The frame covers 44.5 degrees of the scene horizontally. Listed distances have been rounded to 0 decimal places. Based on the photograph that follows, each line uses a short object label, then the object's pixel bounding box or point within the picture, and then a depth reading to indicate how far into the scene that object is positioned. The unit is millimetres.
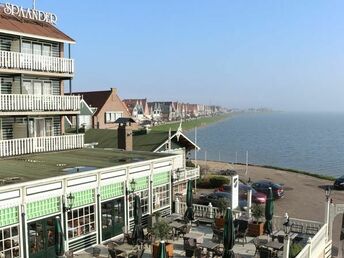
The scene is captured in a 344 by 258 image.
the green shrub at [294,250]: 16805
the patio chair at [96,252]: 17141
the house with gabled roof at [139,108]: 141375
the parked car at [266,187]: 33812
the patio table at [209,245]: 17333
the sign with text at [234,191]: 23341
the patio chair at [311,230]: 21062
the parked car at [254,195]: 31219
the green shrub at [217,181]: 39344
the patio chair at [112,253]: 16594
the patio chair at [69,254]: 16391
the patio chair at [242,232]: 19923
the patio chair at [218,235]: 18703
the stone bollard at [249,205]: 22761
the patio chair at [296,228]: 21491
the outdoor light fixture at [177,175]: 29931
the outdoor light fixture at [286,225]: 20422
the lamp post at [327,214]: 20141
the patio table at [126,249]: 16641
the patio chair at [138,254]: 16516
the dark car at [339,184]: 38781
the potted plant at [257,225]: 20812
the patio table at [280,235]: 19000
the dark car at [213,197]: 28425
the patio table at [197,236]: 18328
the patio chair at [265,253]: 17609
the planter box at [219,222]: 21219
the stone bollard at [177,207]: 24906
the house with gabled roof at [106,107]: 55562
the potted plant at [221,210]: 21280
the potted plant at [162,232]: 17378
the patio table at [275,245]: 17500
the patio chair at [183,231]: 20125
